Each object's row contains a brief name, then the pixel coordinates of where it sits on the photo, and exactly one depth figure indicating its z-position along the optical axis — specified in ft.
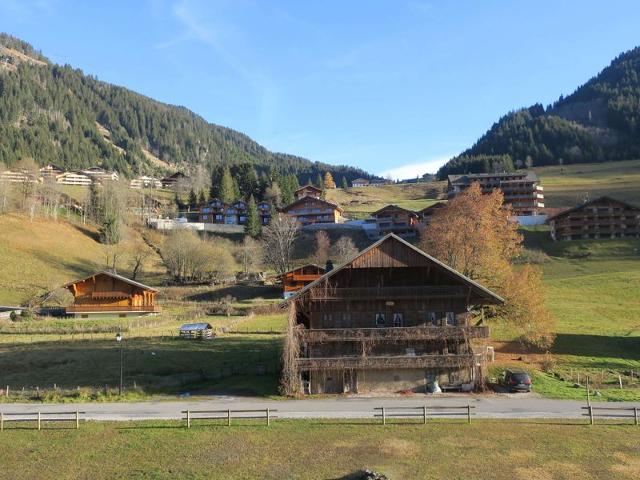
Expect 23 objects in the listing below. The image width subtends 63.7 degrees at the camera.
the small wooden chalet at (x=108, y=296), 241.76
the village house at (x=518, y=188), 427.17
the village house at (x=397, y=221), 391.86
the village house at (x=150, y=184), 639.56
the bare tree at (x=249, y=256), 331.36
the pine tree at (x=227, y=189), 460.55
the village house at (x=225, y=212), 451.94
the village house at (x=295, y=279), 268.41
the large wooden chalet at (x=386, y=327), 119.75
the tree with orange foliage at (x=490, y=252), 148.66
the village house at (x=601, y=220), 322.55
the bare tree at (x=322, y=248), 333.42
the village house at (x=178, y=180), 603.26
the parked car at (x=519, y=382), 115.14
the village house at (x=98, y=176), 627.62
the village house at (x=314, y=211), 433.89
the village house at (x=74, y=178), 608.43
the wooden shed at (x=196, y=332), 177.27
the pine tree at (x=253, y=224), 390.62
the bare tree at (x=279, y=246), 331.57
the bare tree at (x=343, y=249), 322.14
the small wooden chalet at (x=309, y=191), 515.99
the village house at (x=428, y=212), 379.49
